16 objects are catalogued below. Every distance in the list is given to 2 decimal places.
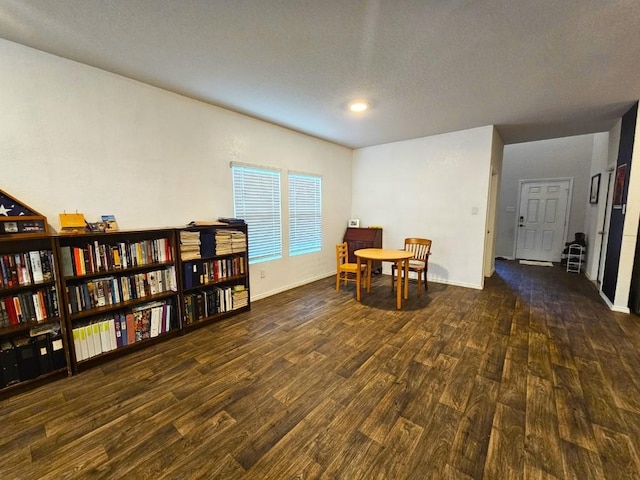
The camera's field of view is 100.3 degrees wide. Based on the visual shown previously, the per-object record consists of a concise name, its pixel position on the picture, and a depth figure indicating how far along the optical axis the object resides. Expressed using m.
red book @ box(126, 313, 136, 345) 2.42
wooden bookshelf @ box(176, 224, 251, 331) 2.82
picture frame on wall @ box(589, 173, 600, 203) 5.01
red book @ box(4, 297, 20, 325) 1.90
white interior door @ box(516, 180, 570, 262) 6.25
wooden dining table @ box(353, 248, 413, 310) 3.46
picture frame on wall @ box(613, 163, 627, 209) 3.45
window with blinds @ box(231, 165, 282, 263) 3.56
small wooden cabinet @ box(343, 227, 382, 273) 5.01
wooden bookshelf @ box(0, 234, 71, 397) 1.89
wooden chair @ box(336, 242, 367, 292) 4.13
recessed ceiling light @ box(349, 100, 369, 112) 3.08
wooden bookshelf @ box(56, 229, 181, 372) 2.17
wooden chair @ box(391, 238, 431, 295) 4.09
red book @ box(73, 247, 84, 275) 2.16
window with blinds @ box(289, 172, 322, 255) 4.32
